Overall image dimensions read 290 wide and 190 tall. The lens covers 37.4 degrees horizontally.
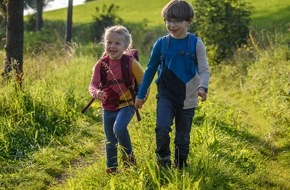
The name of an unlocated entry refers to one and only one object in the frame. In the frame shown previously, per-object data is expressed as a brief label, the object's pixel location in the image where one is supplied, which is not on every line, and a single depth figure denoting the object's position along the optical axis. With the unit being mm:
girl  4469
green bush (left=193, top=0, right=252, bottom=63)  13250
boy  4273
